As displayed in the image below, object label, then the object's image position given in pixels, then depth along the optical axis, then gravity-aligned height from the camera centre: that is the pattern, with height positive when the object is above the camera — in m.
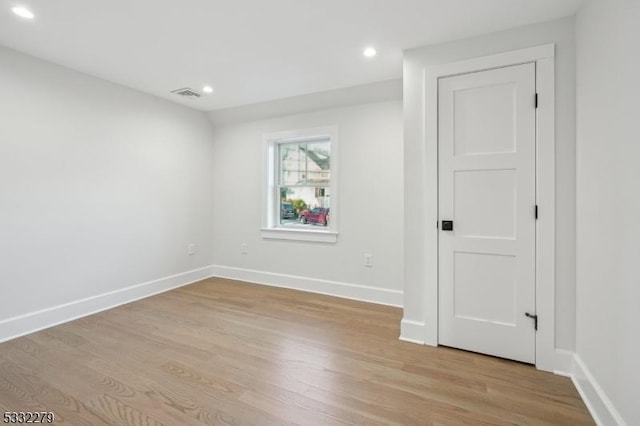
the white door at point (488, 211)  2.19 -0.01
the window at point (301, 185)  3.84 +0.33
